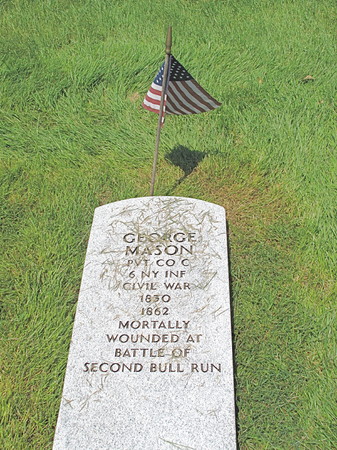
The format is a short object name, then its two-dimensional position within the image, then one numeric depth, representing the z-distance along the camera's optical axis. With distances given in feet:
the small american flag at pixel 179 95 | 10.96
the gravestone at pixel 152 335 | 8.32
